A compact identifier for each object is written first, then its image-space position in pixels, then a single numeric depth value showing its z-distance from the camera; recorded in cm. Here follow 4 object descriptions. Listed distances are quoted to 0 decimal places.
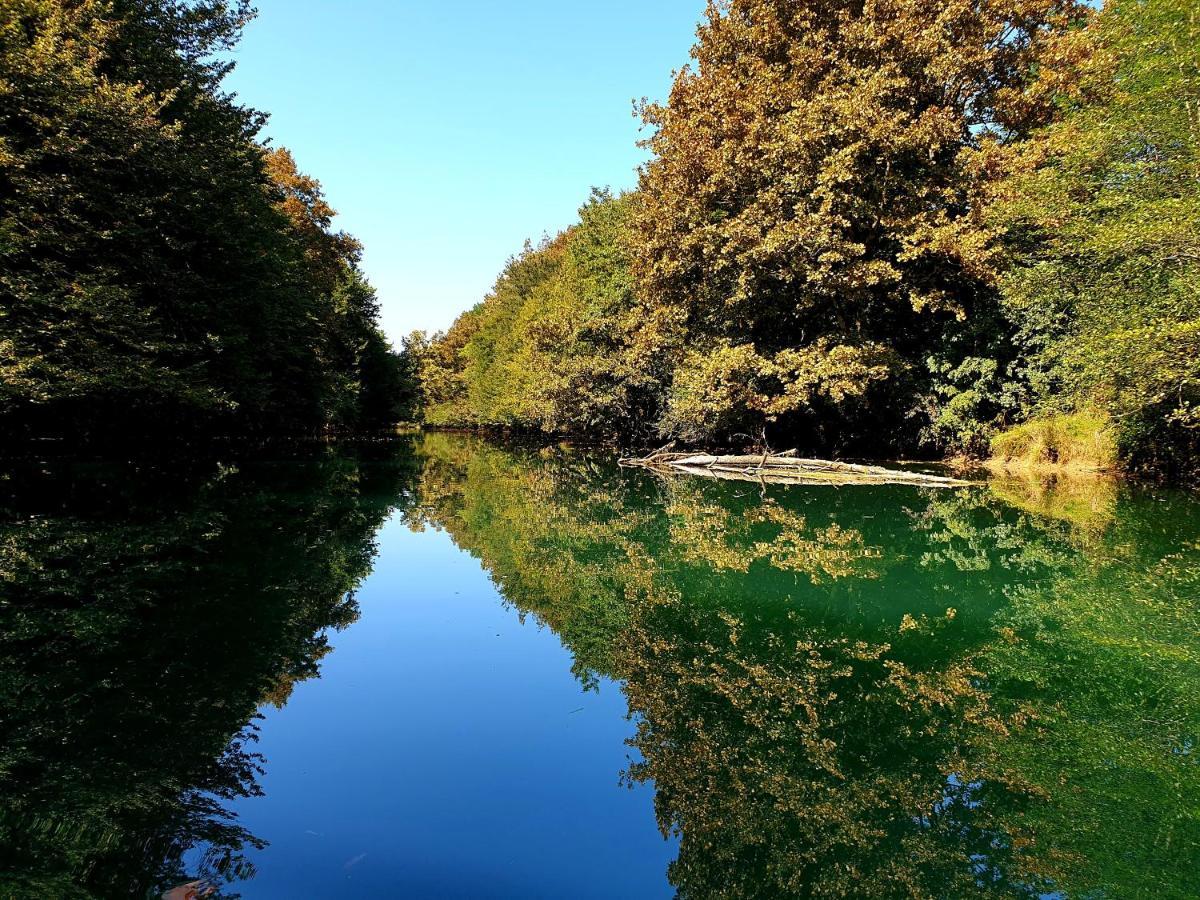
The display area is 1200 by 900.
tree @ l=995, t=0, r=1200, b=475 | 1223
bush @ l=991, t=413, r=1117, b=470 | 1731
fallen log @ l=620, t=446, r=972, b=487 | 1678
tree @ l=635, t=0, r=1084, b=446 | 1761
